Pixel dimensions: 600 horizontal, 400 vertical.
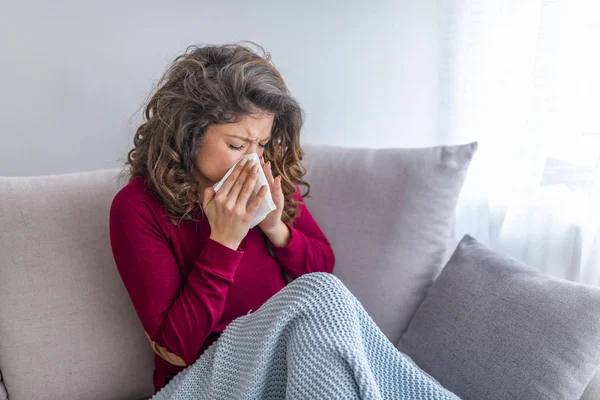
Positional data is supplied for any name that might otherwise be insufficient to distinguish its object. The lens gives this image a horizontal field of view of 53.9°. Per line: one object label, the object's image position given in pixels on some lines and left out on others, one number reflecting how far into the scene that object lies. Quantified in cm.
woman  115
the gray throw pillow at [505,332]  106
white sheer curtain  139
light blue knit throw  93
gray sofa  129
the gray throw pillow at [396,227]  140
